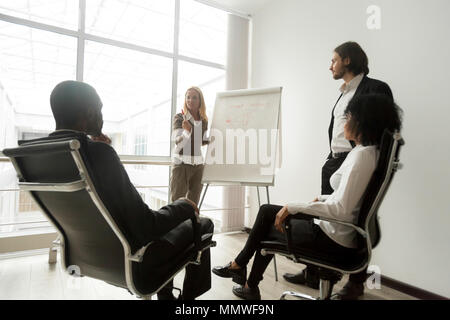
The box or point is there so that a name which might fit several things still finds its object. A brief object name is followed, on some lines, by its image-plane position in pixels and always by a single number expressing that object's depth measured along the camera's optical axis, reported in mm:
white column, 3652
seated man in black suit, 872
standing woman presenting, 2744
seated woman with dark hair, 1207
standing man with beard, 1834
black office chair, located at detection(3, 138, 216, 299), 837
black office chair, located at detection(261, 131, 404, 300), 1150
